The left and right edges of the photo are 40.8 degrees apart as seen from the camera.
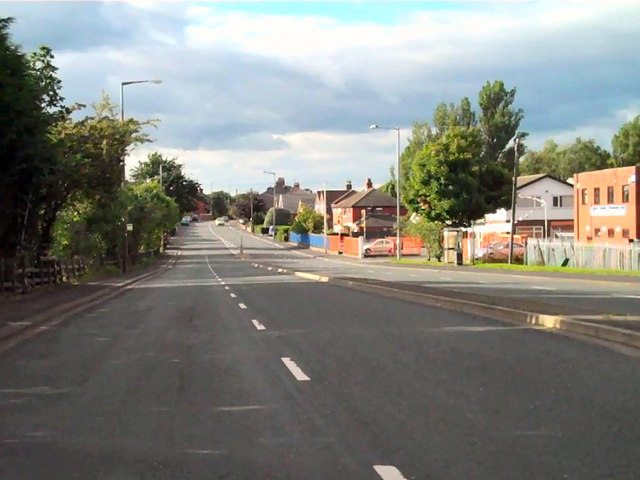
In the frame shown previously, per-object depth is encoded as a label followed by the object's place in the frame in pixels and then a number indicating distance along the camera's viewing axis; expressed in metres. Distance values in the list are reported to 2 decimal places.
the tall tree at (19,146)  22.66
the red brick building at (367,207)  129.88
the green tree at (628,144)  109.06
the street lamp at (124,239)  49.28
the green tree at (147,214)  65.31
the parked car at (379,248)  88.44
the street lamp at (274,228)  142.76
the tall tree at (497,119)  108.88
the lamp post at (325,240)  102.56
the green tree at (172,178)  133.38
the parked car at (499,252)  64.94
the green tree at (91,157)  35.72
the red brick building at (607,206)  64.56
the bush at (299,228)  123.15
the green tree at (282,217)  173.00
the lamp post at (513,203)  55.34
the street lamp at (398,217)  68.50
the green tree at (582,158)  123.06
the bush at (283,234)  135.05
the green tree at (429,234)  68.62
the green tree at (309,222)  126.19
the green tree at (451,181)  67.50
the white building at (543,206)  95.00
